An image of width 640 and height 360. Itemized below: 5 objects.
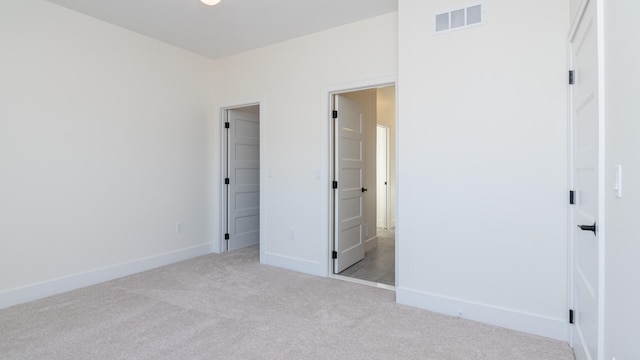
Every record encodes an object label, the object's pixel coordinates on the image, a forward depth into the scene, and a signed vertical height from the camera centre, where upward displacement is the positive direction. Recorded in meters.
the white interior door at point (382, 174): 6.75 +0.08
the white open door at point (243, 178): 4.76 +0.00
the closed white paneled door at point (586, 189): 1.52 -0.07
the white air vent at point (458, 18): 2.51 +1.33
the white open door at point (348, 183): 3.71 -0.06
